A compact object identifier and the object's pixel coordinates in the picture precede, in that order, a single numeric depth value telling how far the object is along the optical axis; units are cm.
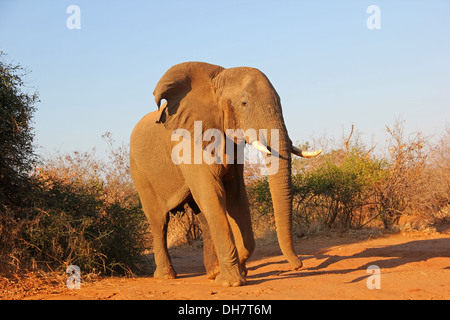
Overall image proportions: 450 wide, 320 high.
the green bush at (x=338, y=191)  1369
